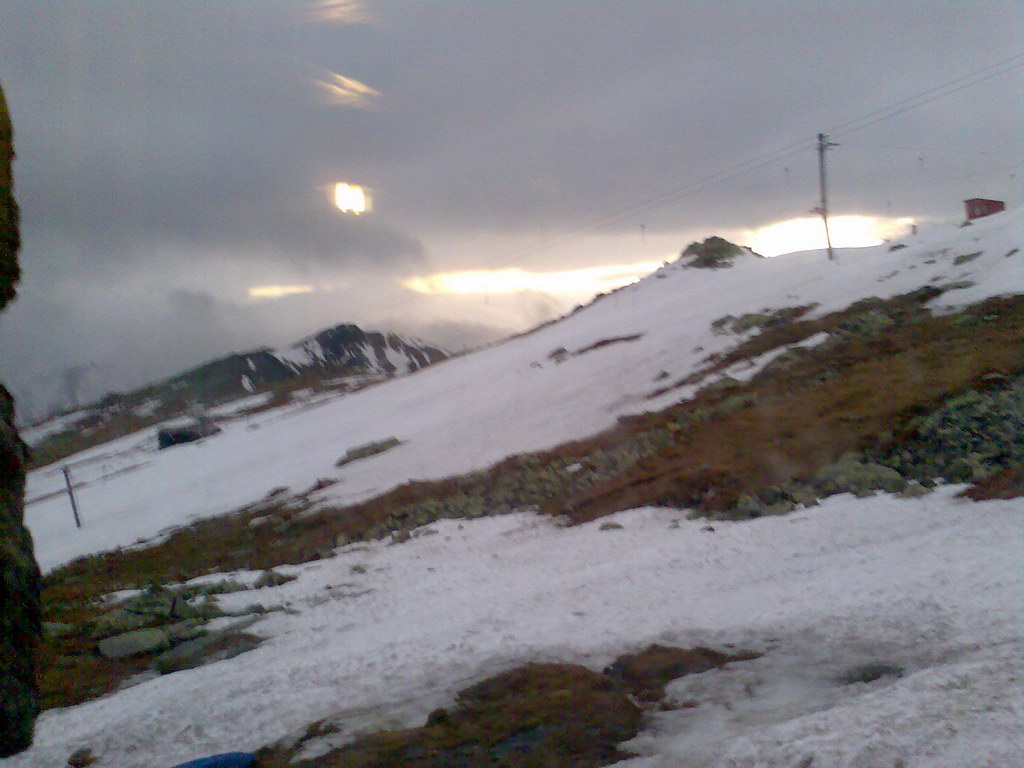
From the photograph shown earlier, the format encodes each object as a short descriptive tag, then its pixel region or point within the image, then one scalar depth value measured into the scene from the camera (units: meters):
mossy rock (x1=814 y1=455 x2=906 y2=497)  16.41
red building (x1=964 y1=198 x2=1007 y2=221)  54.53
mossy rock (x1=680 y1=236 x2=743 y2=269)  70.94
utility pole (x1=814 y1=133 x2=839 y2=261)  53.31
